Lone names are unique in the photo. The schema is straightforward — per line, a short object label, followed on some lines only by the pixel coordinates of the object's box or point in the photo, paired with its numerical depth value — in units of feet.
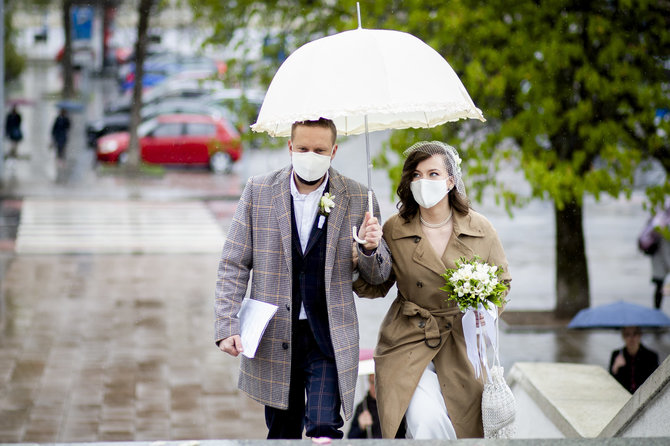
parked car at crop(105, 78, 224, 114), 222.07
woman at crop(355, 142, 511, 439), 28.53
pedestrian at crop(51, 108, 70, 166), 169.99
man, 27.89
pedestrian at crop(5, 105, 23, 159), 171.12
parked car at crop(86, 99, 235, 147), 194.70
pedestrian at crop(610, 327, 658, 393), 48.65
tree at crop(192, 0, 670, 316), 59.77
